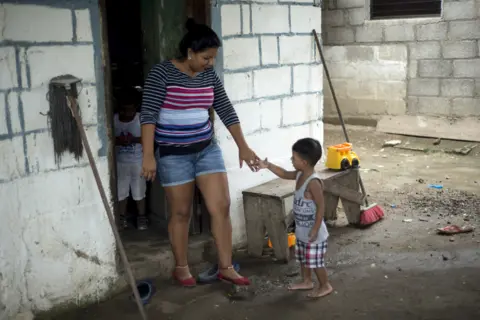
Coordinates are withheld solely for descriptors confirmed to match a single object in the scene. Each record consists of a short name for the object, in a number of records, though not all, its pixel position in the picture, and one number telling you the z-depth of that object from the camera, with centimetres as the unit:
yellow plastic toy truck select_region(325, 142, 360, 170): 442
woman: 319
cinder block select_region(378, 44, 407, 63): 838
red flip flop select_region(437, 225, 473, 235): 443
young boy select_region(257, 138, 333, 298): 329
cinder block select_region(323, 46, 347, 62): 916
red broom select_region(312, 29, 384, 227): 465
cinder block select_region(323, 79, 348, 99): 930
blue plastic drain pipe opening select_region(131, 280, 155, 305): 340
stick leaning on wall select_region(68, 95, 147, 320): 290
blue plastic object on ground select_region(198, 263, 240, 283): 367
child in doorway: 437
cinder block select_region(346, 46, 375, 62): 880
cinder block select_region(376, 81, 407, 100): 852
